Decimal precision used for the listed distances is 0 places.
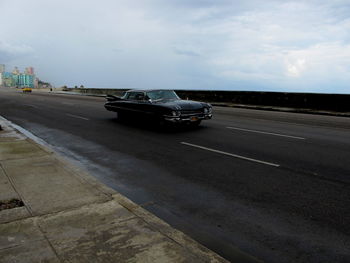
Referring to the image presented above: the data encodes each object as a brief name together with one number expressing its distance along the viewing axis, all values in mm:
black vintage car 10562
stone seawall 19297
